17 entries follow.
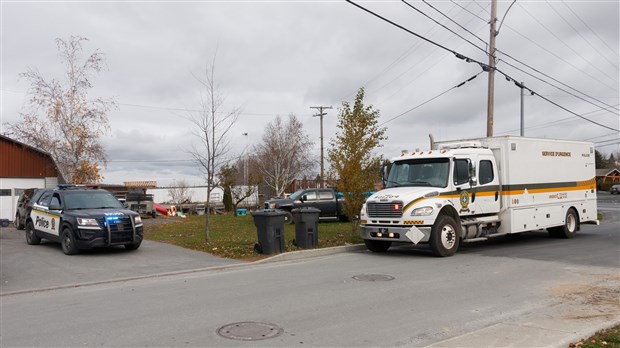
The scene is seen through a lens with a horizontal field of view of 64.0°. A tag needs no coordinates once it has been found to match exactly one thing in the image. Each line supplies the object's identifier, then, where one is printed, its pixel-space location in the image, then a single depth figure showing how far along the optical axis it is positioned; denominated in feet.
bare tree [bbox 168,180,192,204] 167.63
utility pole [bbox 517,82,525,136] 94.29
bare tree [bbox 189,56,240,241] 51.13
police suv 42.45
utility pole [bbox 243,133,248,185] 163.69
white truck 41.91
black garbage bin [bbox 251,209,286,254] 43.09
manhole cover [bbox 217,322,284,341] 19.35
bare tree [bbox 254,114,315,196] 166.71
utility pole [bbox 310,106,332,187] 160.29
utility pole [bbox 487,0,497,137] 66.95
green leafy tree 53.57
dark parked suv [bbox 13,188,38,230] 70.85
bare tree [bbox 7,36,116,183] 87.51
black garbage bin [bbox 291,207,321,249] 46.37
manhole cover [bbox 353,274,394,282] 31.32
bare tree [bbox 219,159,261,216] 99.75
